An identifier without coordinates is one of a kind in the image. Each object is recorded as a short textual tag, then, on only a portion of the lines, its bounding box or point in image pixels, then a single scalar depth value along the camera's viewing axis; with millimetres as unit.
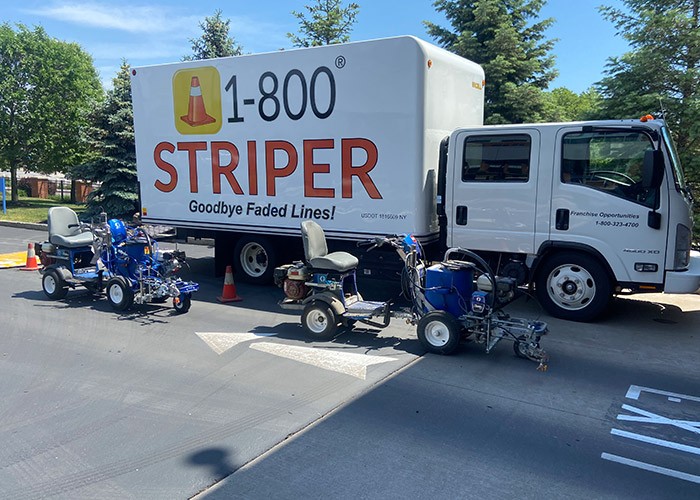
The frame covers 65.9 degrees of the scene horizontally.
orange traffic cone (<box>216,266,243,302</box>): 8714
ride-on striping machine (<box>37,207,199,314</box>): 7840
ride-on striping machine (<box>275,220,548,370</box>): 5906
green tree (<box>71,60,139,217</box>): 17859
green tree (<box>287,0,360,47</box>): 20406
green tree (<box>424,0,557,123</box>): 15000
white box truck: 7012
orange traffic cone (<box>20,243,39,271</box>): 11320
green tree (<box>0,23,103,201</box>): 25328
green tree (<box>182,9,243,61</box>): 21828
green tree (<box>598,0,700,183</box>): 10305
